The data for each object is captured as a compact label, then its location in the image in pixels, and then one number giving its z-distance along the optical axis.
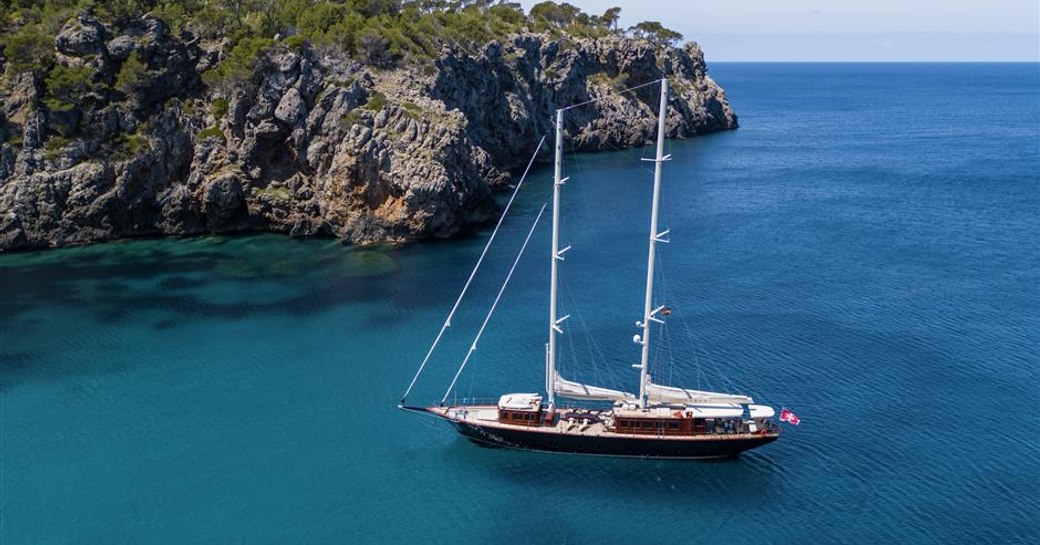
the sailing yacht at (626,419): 50.16
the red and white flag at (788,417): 48.94
